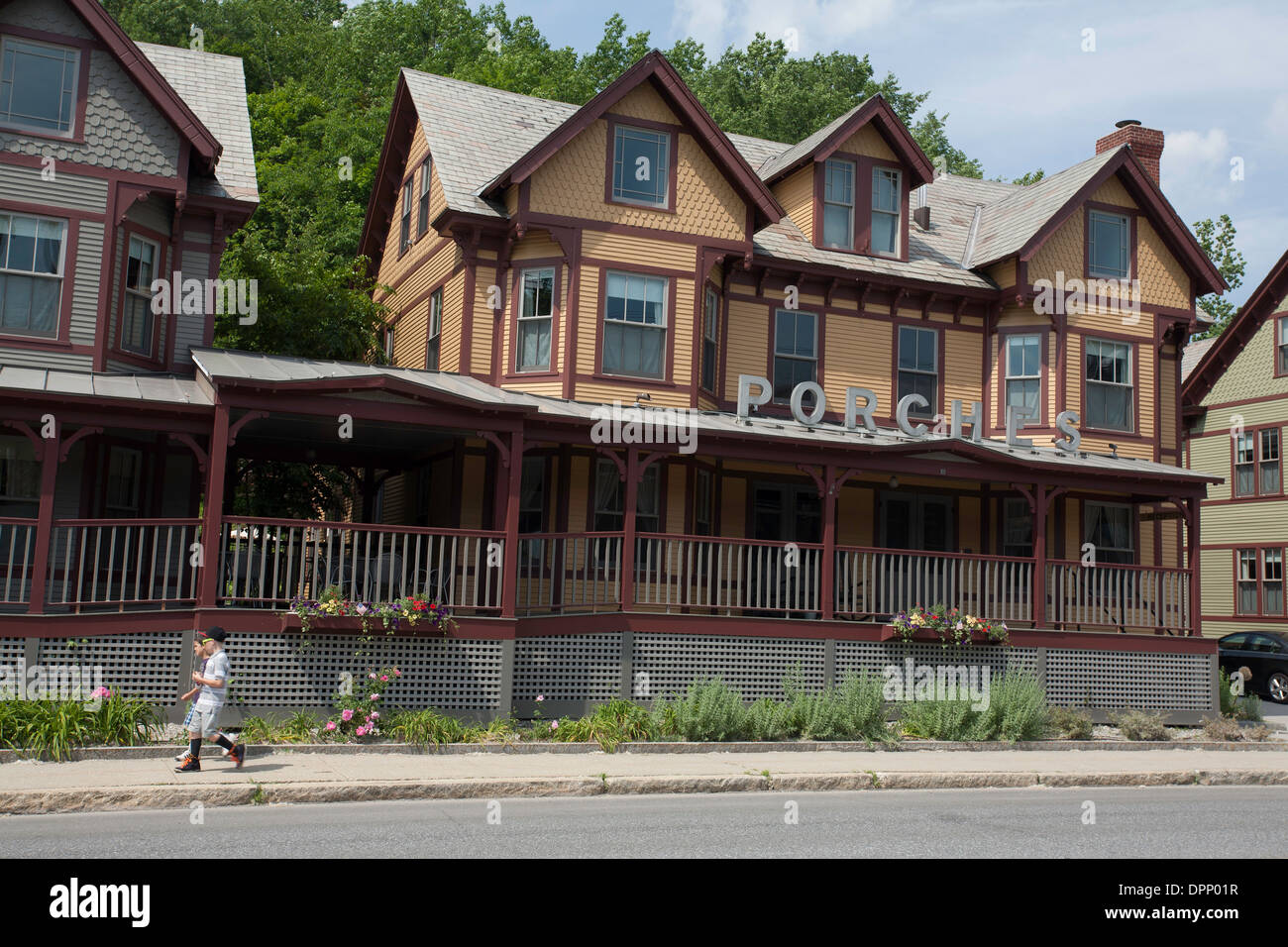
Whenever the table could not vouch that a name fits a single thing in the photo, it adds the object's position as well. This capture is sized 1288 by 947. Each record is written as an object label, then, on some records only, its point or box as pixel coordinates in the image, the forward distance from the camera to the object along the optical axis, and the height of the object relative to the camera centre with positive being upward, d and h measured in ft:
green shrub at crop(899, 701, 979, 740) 58.59 -4.60
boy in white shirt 41.83 -3.70
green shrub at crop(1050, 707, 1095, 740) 61.72 -4.77
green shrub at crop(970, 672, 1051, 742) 59.11 -4.16
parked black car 93.35 -1.78
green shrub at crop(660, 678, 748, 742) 53.98 -4.40
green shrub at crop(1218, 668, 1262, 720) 72.64 -4.21
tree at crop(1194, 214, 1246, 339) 192.24 +59.53
